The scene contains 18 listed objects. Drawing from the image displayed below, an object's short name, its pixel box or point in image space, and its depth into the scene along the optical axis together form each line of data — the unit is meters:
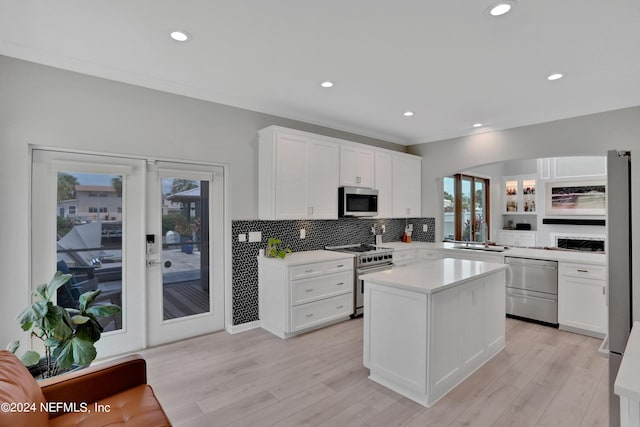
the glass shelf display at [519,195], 7.81
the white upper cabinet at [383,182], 5.13
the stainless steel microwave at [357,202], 4.56
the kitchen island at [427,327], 2.44
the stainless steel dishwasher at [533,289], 4.04
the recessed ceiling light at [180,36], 2.39
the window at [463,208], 6.20
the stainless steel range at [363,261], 4.36
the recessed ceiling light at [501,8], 2.01
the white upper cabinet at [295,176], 3.87
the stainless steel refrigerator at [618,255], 1.65
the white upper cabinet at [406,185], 5.46
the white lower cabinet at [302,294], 3.67
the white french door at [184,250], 3.43
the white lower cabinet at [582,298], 3.70
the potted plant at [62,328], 1.91
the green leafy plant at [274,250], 3.96
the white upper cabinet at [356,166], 4.62
